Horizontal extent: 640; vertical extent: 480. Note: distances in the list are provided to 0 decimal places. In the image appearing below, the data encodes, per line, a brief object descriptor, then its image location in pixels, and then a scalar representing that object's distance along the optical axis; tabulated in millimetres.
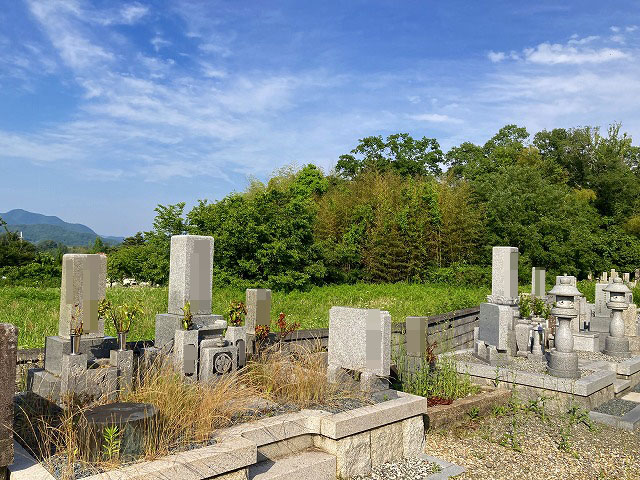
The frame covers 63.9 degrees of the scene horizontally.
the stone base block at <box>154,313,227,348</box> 6625
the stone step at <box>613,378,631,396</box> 8297
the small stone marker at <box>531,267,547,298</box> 13594
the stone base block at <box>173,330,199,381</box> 6043
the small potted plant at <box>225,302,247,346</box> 6689
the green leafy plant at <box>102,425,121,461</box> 3664
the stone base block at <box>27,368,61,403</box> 5141
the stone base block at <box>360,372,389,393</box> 5945
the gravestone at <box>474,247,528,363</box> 9305
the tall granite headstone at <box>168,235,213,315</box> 6895
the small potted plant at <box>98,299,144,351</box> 5617
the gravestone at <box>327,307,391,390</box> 6188
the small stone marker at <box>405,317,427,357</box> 7059
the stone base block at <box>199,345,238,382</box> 6027
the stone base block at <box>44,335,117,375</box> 5609
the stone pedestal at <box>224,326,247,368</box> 6491
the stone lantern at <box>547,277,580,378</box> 7715
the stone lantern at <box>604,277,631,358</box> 9906
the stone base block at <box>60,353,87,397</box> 4953
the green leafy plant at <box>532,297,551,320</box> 11492
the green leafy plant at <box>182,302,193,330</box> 6266
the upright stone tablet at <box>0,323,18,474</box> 3382
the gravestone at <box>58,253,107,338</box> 6129
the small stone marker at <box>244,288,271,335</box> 7523
